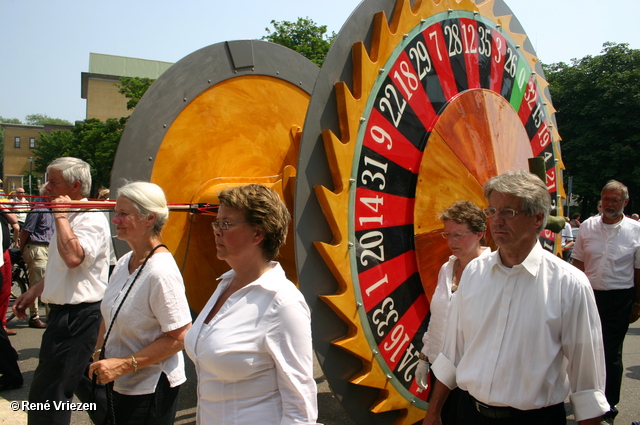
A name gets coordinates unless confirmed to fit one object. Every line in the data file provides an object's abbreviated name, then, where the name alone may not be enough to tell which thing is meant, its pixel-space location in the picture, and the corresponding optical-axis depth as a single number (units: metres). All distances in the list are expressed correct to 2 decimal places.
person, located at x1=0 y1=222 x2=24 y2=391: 4.29
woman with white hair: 2.19
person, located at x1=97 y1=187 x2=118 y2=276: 5.84
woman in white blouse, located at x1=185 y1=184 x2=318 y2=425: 1.60
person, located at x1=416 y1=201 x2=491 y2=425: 2.74
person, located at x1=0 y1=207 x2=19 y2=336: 5.23
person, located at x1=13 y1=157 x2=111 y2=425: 2.76
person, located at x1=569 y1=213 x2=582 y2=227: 16.86
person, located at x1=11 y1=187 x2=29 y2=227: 8.48
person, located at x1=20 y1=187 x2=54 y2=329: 6.41
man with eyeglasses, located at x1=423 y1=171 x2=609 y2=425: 1.80
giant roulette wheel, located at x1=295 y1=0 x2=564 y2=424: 2.67
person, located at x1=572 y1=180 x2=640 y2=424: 4.21
